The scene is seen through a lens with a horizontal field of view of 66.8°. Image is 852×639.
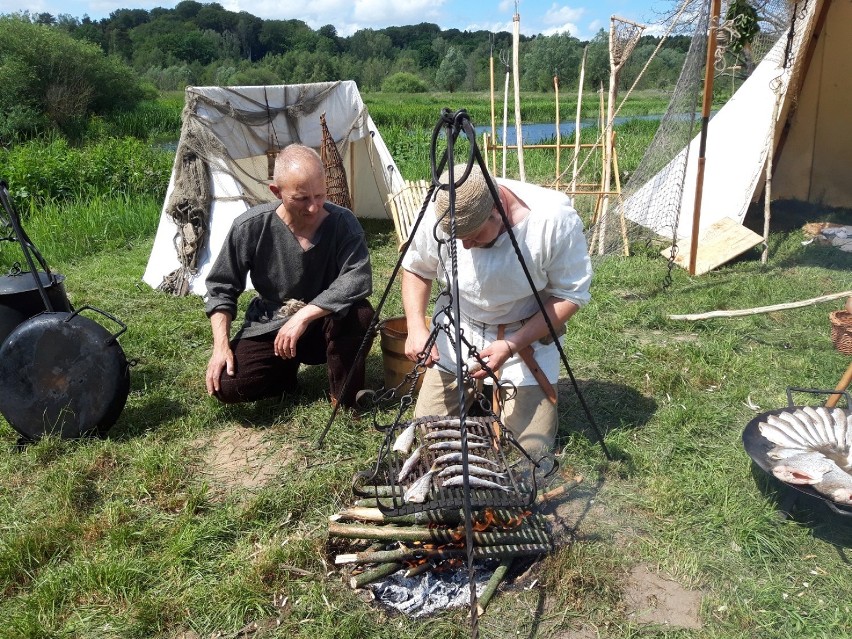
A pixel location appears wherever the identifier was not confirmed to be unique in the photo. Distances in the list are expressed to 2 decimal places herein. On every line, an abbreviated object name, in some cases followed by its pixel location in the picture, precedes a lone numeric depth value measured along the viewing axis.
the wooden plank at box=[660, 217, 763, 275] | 6.62
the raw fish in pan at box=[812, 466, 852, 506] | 2.58
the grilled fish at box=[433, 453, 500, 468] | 2.60
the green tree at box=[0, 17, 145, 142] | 26.08
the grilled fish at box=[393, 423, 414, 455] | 2.77
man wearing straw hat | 2.94
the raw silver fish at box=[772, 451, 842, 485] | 2.69
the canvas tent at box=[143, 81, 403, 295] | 6.49
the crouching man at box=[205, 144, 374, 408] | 3.68
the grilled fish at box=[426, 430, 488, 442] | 2.76
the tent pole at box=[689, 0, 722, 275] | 5.61
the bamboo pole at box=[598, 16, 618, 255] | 6.71
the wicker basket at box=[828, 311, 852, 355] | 4.34
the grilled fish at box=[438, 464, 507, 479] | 2.53
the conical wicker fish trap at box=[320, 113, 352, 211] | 7.77
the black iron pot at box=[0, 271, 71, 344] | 3.86
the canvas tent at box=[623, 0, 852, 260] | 7.46
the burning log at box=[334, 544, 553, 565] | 2.61
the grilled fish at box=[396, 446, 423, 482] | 2.63
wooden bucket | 3.92
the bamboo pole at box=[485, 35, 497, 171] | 8.10
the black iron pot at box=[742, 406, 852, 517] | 2.61
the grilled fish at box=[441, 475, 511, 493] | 2.49
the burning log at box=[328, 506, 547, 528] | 2.68
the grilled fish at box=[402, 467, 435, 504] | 2.43
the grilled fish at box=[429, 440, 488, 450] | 2.71
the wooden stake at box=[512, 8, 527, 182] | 6.84
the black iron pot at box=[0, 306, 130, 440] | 3.48
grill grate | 2.45
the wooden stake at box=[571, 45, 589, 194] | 7.42
